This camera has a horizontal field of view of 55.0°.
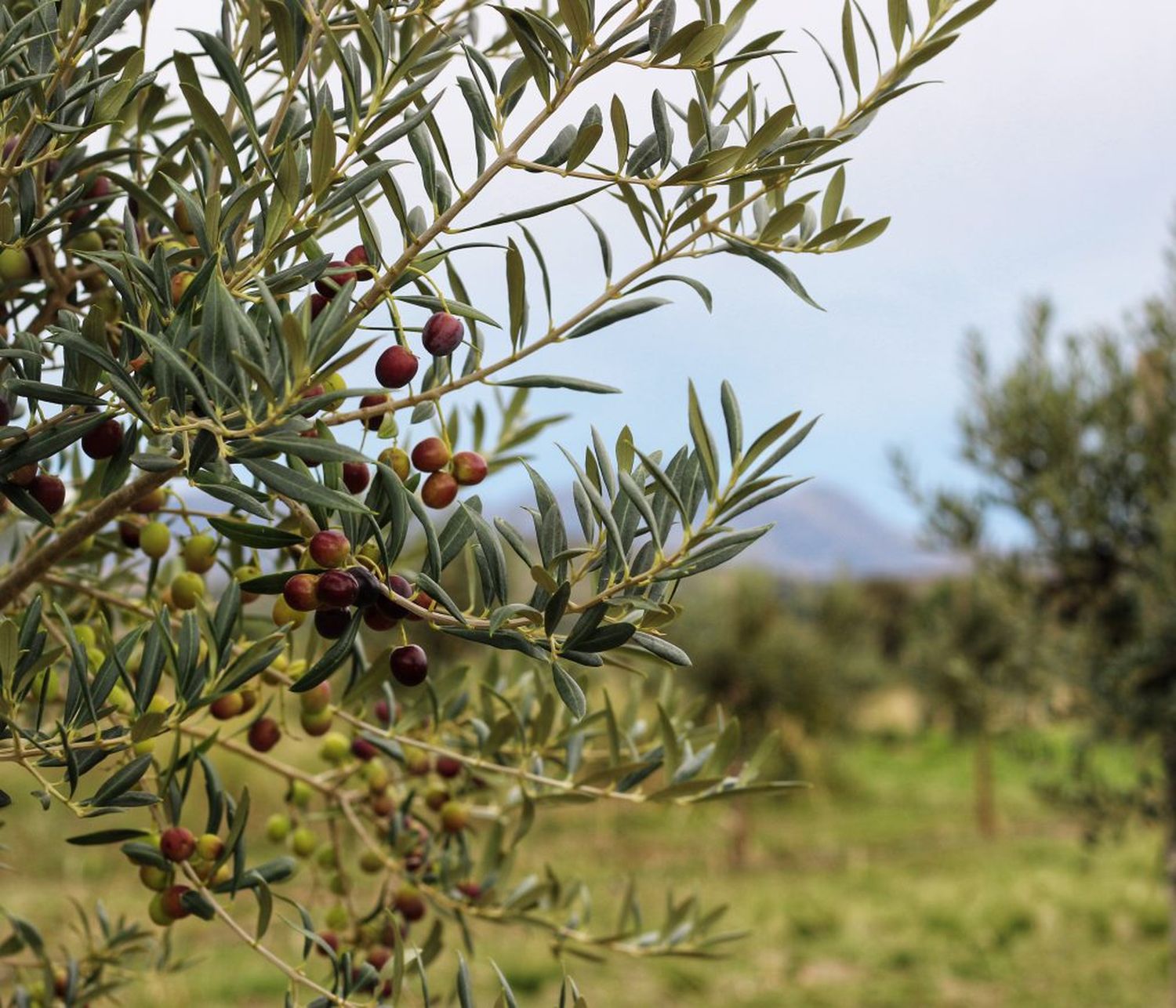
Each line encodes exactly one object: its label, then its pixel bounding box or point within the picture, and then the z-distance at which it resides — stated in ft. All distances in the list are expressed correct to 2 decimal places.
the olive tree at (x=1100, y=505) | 19.38
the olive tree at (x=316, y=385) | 2.82
